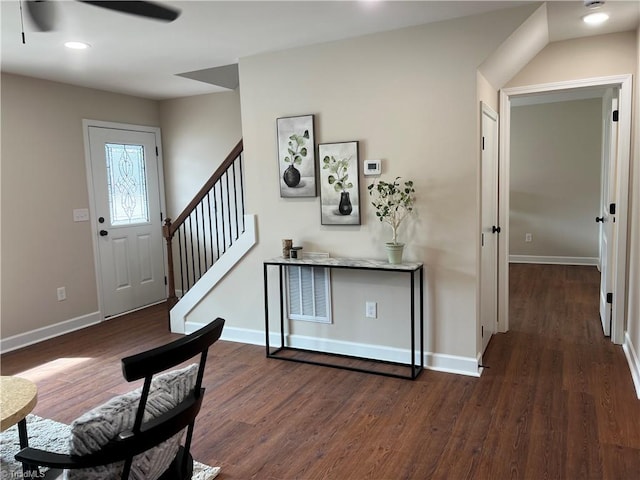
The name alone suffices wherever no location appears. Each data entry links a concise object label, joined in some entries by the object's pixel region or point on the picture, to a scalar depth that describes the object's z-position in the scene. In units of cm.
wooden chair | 131
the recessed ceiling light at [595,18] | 310
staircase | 416
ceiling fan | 173
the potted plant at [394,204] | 332
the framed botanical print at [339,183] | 353
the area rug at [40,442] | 223
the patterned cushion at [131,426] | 132
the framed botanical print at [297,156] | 369
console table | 327
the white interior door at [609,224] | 379
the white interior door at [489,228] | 346
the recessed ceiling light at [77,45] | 340
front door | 505
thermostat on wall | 345
